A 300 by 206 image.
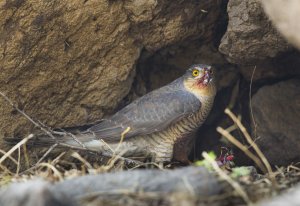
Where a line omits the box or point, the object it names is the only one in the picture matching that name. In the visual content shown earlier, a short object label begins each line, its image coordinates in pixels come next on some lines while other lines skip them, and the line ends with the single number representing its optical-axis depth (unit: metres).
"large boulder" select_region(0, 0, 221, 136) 9.58
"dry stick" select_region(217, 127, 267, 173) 6.80
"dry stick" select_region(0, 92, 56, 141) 9.10
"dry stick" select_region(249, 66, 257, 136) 11.23
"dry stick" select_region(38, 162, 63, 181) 7.18
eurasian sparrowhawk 10.48
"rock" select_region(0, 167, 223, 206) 5.98
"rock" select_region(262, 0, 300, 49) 6.57
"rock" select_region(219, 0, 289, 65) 9.71
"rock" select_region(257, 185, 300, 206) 5.13
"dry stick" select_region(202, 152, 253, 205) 6.28
